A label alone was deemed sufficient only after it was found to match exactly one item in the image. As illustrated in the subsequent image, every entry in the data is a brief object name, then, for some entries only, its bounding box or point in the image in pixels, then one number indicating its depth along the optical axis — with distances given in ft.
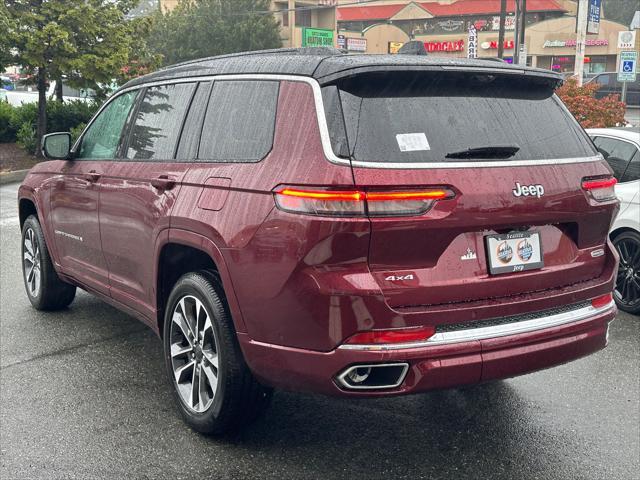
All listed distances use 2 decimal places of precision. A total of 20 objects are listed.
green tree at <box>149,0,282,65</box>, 187.21
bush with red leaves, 50.80
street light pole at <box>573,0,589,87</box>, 70.95
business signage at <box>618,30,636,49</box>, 59.22
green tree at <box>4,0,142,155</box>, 58.39
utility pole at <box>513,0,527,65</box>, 100.22
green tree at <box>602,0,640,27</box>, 298.97
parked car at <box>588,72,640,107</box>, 117.60
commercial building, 204.54
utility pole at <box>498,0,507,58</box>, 107.96
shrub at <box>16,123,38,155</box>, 63.00
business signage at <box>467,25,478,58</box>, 97.03
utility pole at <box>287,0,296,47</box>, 201.51
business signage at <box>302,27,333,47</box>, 199.11
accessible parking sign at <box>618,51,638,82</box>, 60.39
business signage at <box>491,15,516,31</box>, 208.75
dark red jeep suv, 10.25
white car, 20.80
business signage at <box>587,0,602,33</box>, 73.92
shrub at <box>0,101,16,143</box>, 65.83
